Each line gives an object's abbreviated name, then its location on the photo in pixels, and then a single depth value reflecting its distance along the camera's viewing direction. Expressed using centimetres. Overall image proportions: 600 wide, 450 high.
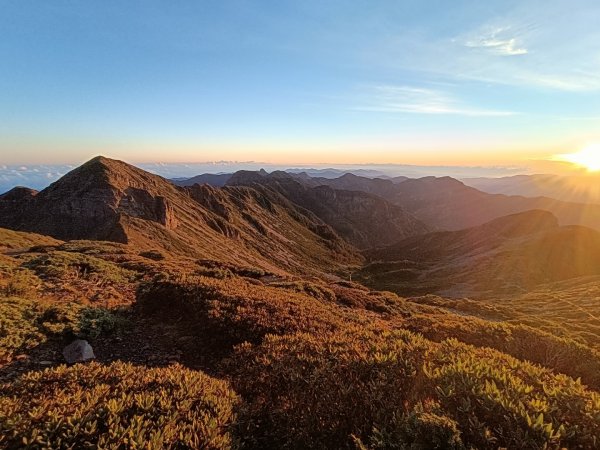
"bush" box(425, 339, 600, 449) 452
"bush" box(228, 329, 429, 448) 547
